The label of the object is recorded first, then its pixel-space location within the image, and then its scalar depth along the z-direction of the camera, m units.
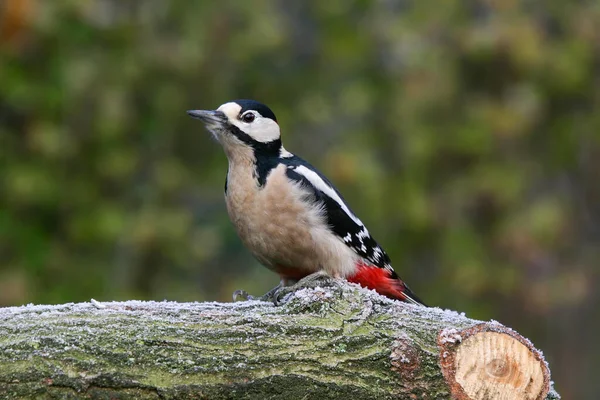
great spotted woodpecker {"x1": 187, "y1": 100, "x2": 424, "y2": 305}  8.44
